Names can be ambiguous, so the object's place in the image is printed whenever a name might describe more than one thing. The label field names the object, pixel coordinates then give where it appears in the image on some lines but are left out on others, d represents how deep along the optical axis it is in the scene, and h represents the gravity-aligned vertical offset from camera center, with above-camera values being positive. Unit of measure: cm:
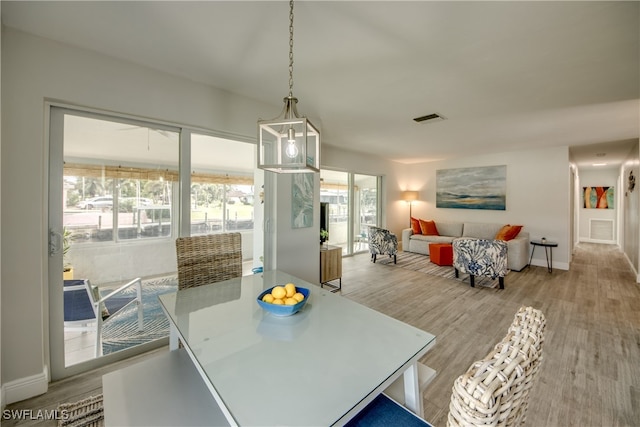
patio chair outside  202 -80
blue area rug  221 -103
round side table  484 -72
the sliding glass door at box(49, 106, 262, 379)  196 -10
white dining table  78 -58
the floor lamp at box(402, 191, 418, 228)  723 +48
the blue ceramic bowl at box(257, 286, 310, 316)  131 -51
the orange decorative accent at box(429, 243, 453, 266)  519 -87
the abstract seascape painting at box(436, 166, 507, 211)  587 +60
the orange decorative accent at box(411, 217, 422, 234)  666 -41
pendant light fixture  131 +41
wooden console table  371 -80
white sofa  485 -61
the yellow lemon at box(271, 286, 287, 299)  139 -45
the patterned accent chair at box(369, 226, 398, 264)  539 -67
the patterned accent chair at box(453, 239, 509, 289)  376 -71
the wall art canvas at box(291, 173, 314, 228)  321 +15
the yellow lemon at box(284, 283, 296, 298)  142 -44
